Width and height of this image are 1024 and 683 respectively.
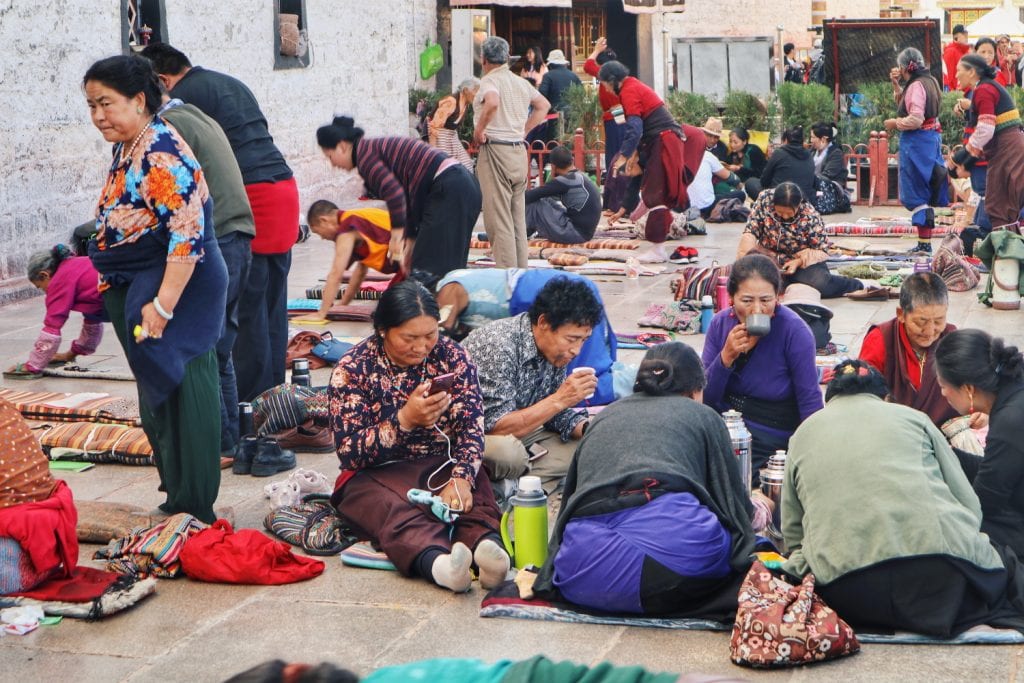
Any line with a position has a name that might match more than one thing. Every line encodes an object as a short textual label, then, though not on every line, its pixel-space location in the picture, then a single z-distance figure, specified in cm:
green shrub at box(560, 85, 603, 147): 1714
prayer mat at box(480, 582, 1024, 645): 403
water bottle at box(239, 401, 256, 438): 621
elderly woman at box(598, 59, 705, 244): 1208
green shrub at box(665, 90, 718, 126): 1748
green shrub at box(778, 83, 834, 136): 1695
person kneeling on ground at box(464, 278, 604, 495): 526
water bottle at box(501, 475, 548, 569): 459
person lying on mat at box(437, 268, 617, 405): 688
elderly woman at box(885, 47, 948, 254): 1287
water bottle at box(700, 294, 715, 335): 859
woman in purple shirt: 557
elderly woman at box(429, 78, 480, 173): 1378
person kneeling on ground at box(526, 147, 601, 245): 1202
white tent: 2702
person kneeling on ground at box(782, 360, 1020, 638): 398
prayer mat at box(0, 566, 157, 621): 446
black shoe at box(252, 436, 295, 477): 603
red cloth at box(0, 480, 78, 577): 452
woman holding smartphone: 480
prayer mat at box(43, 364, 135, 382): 774
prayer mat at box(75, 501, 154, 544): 514
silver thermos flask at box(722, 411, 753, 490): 508
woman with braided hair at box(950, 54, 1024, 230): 1088
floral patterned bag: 392
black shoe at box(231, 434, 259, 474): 607
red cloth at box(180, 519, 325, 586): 474
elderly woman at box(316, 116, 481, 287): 766
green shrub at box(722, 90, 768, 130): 1709
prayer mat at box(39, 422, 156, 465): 626
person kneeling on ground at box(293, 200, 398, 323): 878
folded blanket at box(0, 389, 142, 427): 670
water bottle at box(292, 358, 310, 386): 673
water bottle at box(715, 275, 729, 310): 889
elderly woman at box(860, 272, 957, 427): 554
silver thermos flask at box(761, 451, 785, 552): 506
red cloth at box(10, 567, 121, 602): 456
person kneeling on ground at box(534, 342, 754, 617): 417
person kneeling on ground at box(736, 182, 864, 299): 907
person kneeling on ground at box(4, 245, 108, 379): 749
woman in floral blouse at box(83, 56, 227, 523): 470
